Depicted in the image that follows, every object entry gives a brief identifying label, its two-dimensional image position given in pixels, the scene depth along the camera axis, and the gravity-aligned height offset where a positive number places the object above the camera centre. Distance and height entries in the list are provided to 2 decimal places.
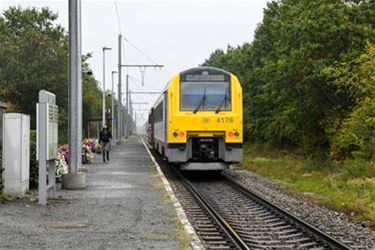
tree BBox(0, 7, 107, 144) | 45.94 +4.66
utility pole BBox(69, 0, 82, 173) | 16.42 +1.35
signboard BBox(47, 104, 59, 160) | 13.42 +0.11
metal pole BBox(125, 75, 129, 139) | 90.64 +1.83
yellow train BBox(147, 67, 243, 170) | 19.69 +0.53
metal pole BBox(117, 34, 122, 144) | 52.88 +3.42
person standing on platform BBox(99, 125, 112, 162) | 27.33 -0.06
